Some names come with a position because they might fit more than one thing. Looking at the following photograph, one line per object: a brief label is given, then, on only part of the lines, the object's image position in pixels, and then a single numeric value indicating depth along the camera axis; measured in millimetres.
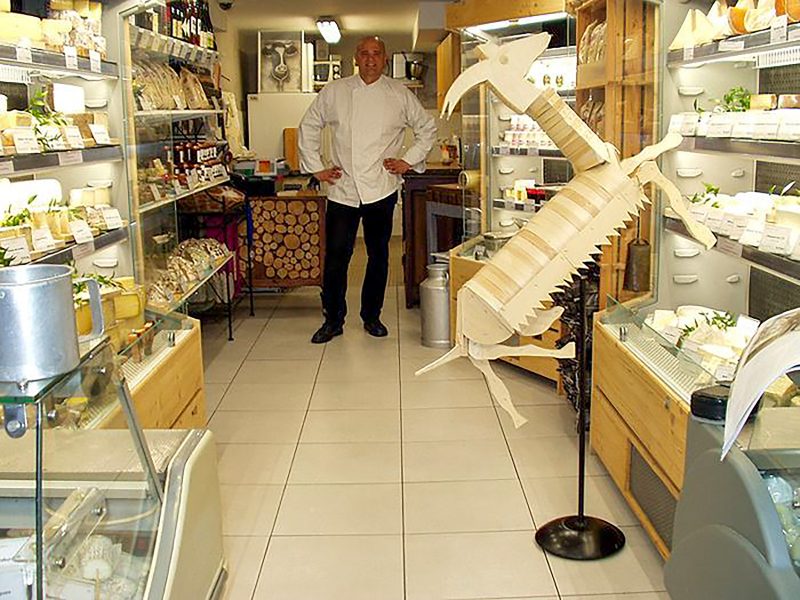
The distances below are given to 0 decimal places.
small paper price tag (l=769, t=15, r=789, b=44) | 2590
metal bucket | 1616
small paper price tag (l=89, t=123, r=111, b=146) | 3640
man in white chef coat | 6164
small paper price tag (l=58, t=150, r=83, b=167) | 3238
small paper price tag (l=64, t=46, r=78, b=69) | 3274
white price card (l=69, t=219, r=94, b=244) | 3320
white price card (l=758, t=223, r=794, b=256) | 2711
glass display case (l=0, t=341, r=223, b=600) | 1646
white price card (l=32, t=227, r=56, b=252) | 3053
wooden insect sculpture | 2330
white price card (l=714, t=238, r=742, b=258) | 2965
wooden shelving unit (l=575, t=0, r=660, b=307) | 3730
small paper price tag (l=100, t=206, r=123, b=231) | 3730
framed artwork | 11828
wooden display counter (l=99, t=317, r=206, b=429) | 3018
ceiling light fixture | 10674
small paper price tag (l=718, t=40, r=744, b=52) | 2867
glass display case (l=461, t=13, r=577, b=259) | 5113
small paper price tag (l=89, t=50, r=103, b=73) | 3527
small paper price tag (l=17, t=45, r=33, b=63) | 2867
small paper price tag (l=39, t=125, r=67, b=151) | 3216
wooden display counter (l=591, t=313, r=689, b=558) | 2766
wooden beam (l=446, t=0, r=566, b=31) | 5047
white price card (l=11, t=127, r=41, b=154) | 2926
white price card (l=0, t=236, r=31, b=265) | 2814
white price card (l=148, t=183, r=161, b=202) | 4625
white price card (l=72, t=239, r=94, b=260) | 3322
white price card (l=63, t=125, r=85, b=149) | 3354
